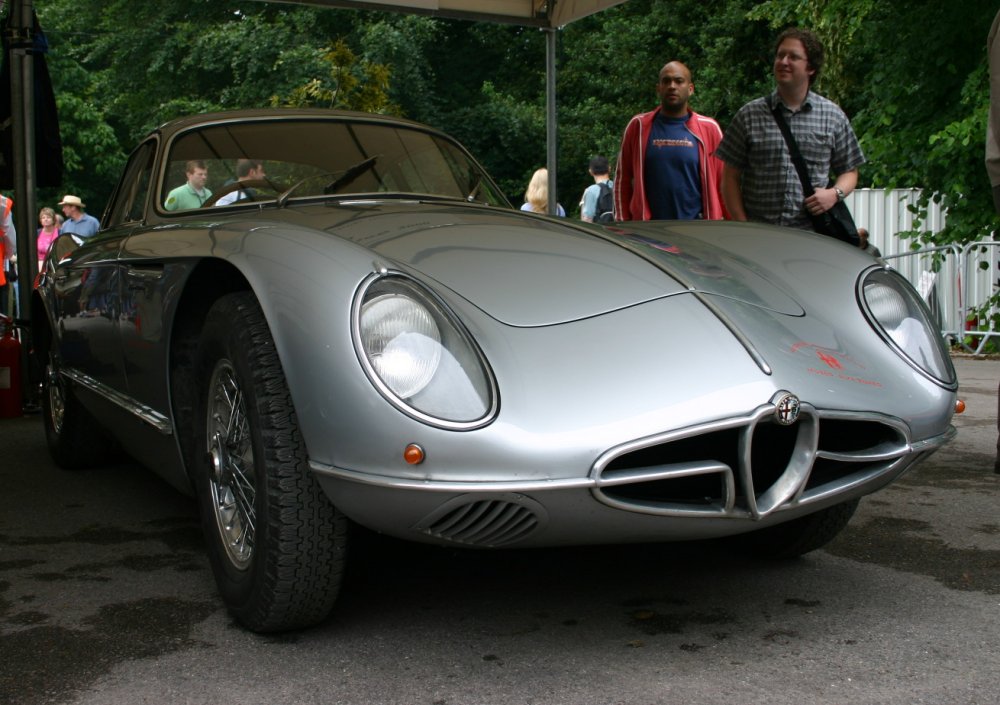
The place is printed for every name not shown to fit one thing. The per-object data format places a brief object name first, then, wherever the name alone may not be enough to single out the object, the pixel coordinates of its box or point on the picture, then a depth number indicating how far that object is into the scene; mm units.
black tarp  6891
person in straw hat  13156
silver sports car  2318
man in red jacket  5480
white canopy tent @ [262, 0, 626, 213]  7559
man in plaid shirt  4602
